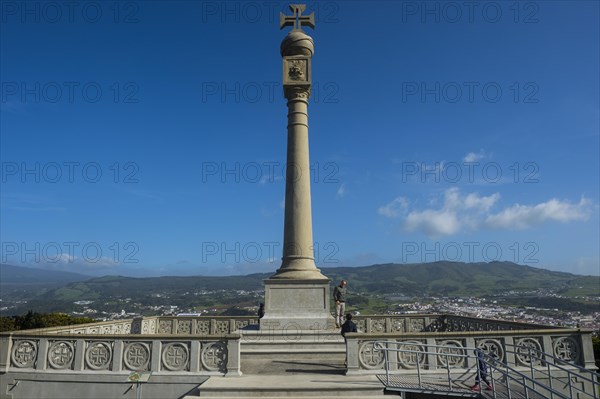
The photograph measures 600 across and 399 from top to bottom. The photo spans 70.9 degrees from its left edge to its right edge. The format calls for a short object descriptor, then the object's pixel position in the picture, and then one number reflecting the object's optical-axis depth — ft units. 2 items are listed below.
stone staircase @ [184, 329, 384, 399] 29.96
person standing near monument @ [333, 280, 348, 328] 57.88
